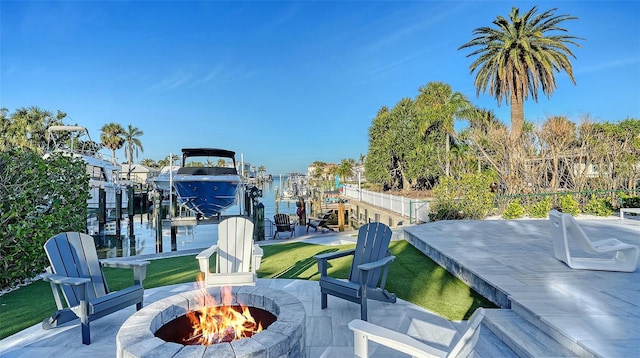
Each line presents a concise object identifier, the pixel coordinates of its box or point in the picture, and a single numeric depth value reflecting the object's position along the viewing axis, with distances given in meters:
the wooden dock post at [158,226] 9.40
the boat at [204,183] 12.70
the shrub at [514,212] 10.03
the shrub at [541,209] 10.09
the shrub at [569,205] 10.18
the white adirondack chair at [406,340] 1.52
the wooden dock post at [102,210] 11.14
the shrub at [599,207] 10.19
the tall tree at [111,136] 42.84
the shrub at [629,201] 10.77
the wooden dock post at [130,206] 12.81
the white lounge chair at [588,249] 4.14
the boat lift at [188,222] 9.48
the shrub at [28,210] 4.73
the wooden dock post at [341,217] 12.70
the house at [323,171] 70.31
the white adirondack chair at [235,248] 4.04
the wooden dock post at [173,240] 9.48
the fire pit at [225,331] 1.84
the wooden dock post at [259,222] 9.55
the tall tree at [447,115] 20.44
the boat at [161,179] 16.43
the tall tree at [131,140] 51.01
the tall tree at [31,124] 25.50
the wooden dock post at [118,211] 11.18
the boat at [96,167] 17.48
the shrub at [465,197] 10.07
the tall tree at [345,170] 56.22
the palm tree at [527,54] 15.12
